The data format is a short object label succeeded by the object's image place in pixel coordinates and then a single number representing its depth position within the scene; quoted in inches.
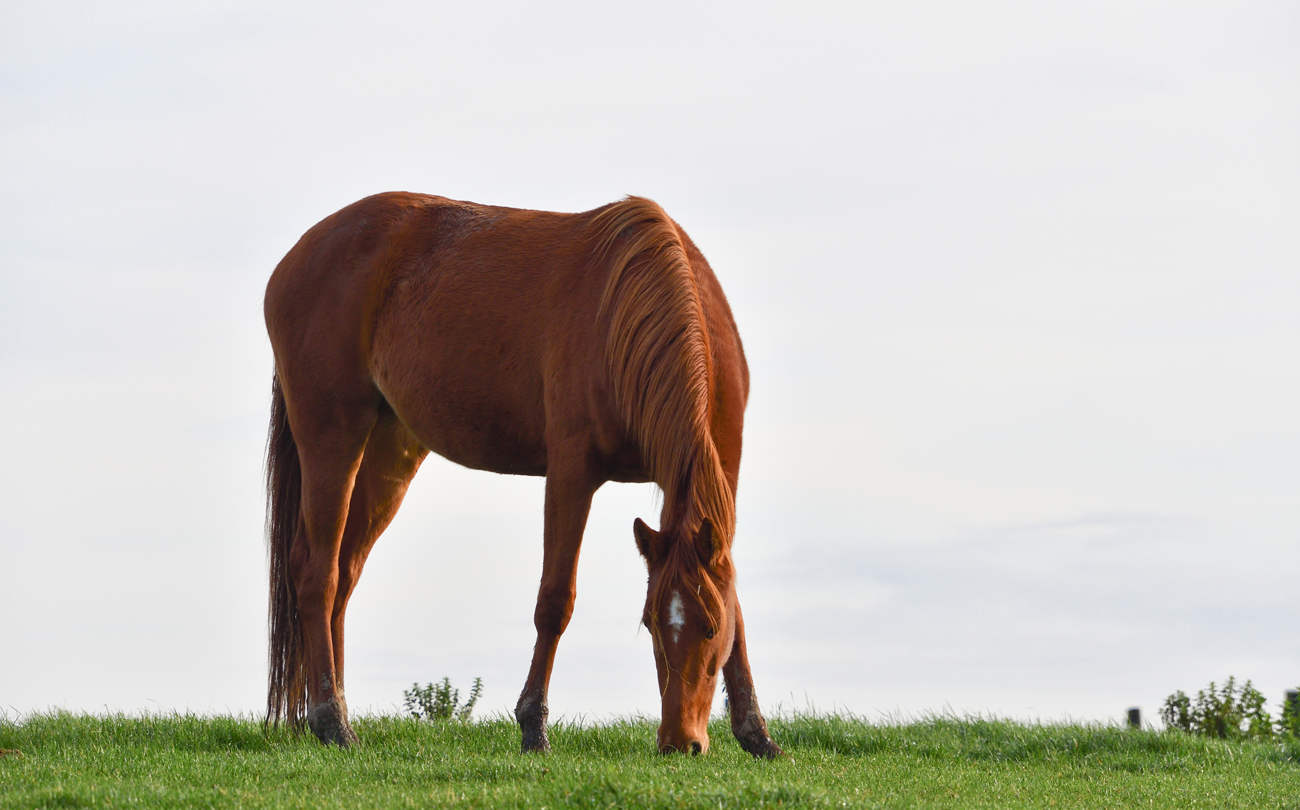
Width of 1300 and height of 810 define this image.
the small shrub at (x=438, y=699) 732.0
